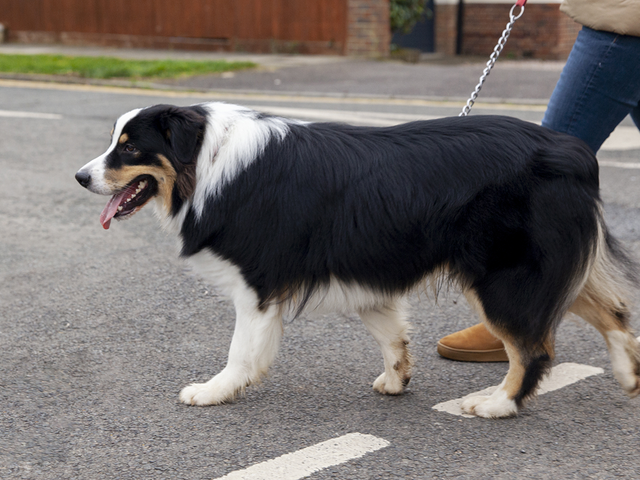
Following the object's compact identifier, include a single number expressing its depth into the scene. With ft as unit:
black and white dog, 9.57
